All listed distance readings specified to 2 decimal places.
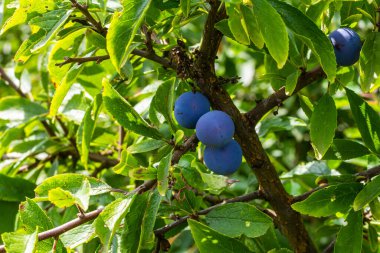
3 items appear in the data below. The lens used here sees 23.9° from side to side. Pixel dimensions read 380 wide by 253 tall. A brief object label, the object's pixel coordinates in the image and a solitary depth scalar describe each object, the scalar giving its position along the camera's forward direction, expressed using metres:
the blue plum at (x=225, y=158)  0.42
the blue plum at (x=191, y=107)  0.41
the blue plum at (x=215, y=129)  0.40
